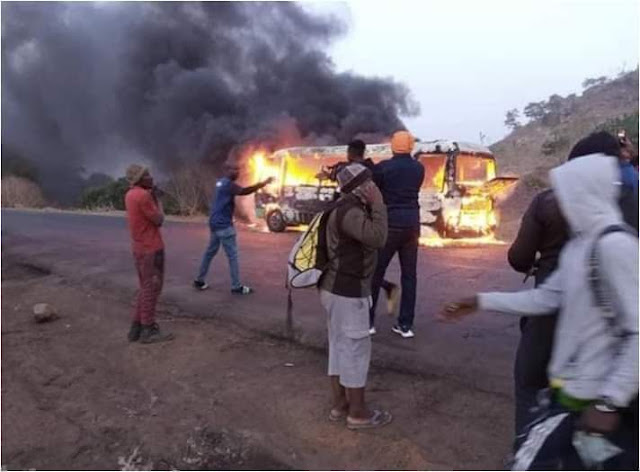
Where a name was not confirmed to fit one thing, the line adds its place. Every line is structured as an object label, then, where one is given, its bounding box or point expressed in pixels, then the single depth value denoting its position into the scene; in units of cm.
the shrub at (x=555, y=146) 2619
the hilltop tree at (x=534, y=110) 3879
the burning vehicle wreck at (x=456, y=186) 1337
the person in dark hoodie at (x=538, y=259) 264
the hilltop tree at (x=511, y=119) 3919
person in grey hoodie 187
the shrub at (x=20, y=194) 3306
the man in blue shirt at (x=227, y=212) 720
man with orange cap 498
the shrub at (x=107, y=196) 2818
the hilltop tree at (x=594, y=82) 3653
